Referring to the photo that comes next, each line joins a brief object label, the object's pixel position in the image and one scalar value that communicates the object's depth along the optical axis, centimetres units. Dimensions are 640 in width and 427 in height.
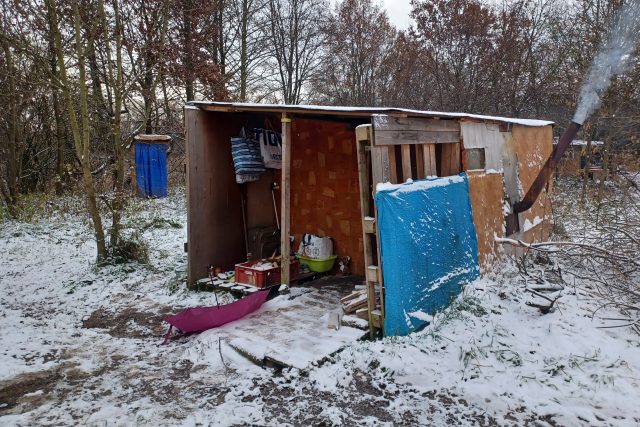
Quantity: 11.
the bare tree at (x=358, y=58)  1980
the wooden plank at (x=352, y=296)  501
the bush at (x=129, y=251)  732
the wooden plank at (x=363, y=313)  461
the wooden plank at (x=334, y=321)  455
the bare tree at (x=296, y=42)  1756
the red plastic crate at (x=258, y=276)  581
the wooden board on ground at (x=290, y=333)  403
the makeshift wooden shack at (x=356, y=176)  432
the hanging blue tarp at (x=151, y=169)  1232
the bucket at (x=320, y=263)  648
